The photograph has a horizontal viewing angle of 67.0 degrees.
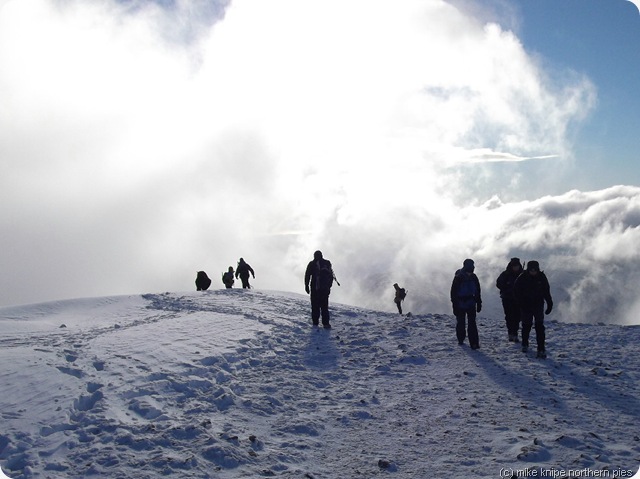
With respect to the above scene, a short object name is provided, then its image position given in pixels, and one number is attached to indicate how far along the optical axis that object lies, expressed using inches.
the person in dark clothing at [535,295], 531.2
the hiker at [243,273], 1206.3
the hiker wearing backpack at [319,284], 690.8
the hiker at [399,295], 1261.1
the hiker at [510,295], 596.4
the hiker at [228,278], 1238.9
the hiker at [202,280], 1180.5
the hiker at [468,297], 577.0
